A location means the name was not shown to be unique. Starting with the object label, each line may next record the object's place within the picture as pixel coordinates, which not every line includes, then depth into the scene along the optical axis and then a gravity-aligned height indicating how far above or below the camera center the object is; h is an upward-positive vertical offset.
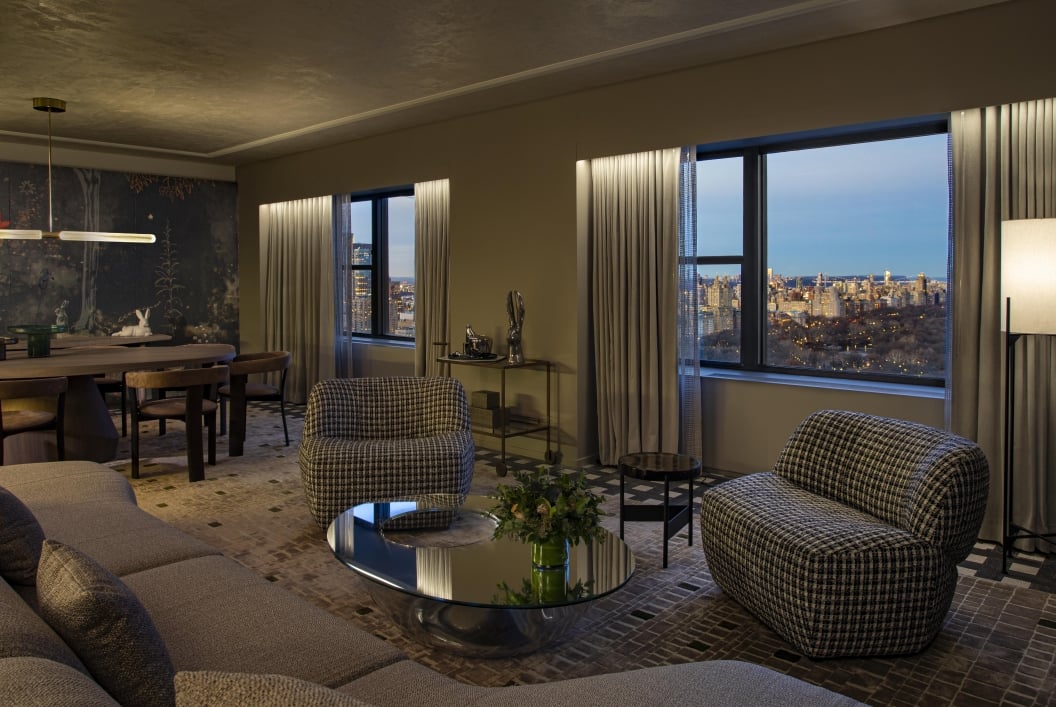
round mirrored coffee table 2.65 -0.86
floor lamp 3.49 +0.20
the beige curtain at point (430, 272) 7.19 +0.52
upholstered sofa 1.25 -0.76
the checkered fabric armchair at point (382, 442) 4.11 -0.62
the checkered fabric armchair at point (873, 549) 2.79 -0.80
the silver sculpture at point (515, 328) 6.01 +0.01
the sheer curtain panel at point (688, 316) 5.47 +0.08
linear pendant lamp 6.27 +0.86
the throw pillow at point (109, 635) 1.53 -0.59
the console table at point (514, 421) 5.79 -0.72
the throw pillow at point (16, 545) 2.13 -0.58
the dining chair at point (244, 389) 6.11 -0.47
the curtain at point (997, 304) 4.00 +0.12
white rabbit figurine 8.66 +0.02
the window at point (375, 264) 8.33 +0.71
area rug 2.72 -1.18
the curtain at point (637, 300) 5.55 +0.20
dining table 5.38 -0.44
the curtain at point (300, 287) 8.51 +0.48
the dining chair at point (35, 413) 4.82 -0.55
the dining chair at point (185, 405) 5.32 -0.53
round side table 3.70 -0.69
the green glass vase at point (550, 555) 2.77 -0.79
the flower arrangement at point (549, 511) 2.69 -0.62
